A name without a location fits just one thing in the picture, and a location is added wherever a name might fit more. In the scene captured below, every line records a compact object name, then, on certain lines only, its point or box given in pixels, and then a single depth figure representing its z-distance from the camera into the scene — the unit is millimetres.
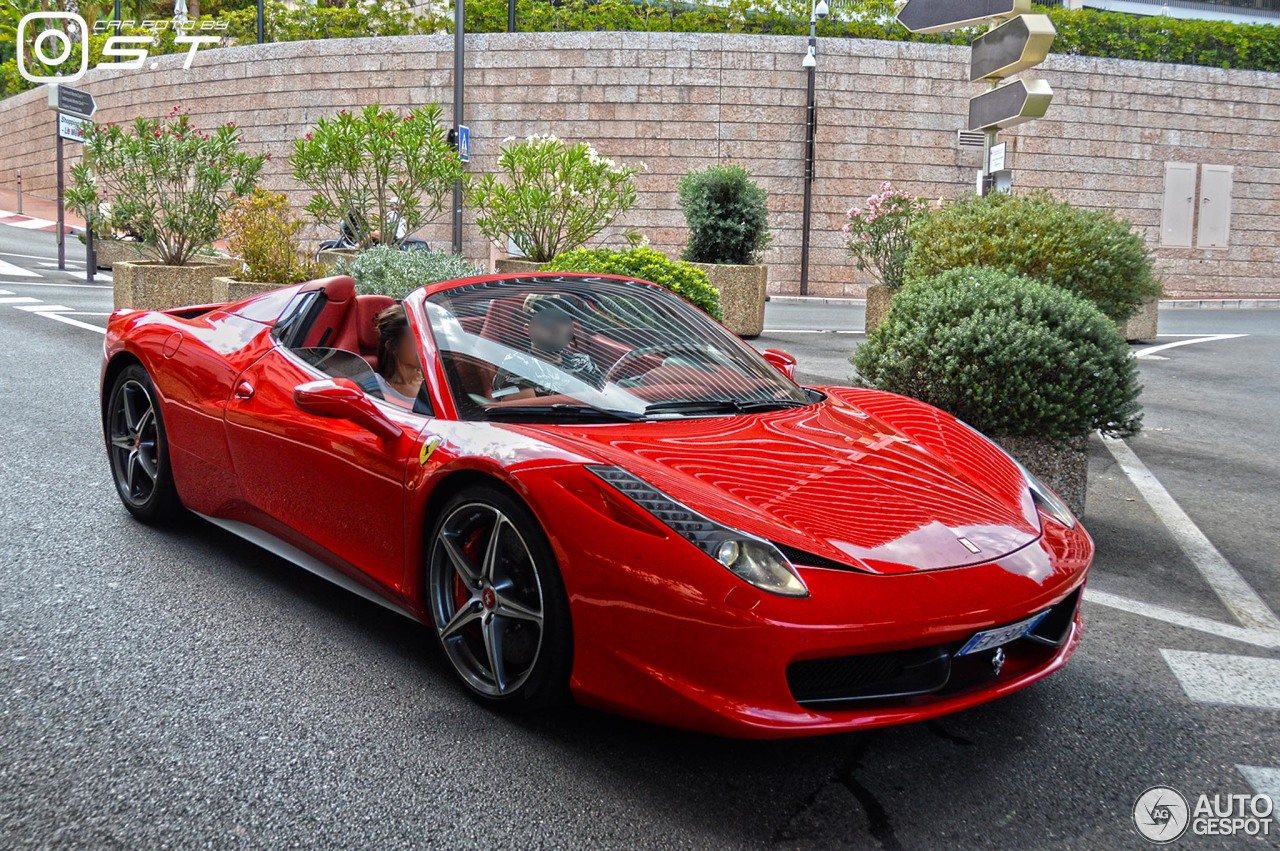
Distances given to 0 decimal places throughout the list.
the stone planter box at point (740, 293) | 13422
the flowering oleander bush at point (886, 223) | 14922
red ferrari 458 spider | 2504
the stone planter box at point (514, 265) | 12340
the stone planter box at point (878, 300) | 13281
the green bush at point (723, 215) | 13922
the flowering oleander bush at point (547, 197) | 12133
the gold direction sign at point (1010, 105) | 9245
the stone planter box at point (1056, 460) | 5297
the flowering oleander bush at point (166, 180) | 12750
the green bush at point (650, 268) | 9008
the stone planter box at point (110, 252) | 22245
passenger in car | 3479
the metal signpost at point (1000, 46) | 9102
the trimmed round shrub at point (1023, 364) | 5203
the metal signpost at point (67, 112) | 20906
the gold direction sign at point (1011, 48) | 8984
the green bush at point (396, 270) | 9242
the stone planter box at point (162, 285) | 12562
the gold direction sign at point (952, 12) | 9469
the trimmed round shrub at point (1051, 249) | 8141
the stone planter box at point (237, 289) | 11000
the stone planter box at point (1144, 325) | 14238
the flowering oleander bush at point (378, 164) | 11203
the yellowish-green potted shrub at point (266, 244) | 11680
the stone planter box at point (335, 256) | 11534
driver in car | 3318
